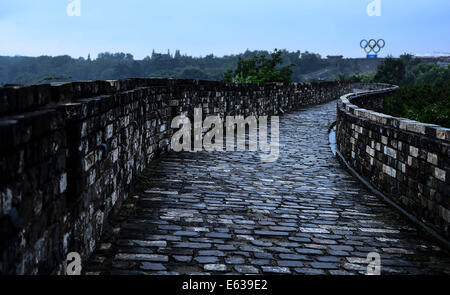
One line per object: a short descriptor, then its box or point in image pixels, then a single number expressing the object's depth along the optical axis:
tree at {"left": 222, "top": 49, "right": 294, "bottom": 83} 33.69
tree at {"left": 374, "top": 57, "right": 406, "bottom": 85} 68.88
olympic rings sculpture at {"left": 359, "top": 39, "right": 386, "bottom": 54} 100.71
